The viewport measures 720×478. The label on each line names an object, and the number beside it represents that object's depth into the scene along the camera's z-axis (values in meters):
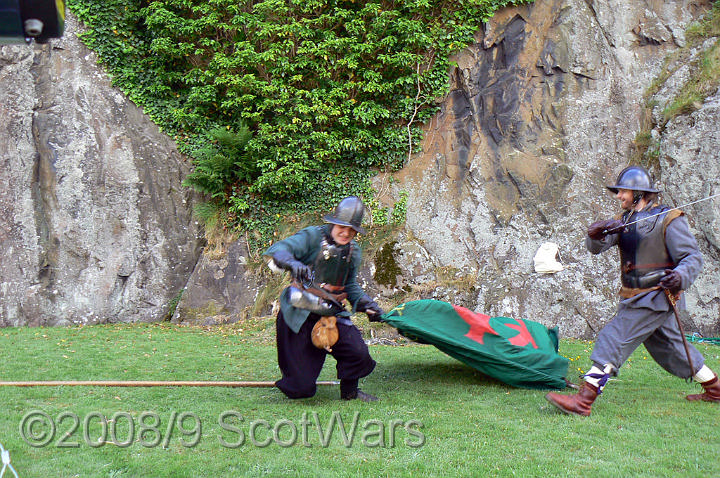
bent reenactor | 4.97
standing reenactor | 4.69
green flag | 5.50
